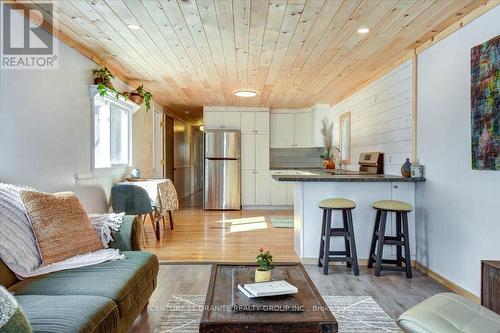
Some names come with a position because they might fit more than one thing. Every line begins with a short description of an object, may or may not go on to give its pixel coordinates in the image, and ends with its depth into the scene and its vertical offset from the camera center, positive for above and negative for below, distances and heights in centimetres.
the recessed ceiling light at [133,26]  309 +118
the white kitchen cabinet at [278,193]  797 -66
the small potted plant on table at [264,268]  197 -58
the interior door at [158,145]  700 +37
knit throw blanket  200 -46
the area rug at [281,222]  600 -102
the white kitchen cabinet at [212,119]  796 +96
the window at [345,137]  609 +46
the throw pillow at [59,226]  214 -39
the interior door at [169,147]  824 +37
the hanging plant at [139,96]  491 +92
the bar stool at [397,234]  344 -70
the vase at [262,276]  196 -61
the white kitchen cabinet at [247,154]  801 +20
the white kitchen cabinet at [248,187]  800 -53
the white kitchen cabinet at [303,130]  816 +76
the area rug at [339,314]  236 -107
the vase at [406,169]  371 -6
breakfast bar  385 -44
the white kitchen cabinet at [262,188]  800 -55
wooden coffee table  150 -66
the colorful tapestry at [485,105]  250 +42
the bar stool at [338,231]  354 -68
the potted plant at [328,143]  649 +39
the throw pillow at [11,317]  92 -40
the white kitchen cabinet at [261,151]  802 +27
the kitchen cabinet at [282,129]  830 +78
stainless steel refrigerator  778 -13
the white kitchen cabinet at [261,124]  805 +87
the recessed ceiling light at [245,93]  588 +115
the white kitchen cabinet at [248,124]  804 +87
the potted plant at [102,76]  394 +96
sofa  150 -64
